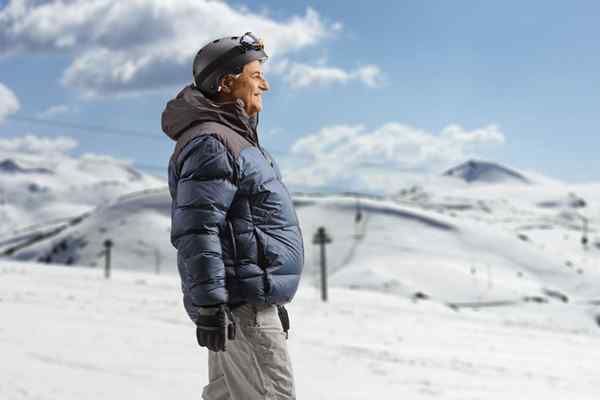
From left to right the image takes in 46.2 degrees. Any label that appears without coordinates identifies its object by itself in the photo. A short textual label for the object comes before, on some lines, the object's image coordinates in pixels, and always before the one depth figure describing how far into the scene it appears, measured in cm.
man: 377
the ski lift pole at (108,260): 4931
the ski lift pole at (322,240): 4465
